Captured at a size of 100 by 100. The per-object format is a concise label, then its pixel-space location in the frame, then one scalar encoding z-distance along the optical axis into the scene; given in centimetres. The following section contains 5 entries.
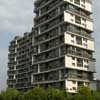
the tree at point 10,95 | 4811
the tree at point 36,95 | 4134
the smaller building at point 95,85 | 5144
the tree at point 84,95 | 3675
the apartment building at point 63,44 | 4894
